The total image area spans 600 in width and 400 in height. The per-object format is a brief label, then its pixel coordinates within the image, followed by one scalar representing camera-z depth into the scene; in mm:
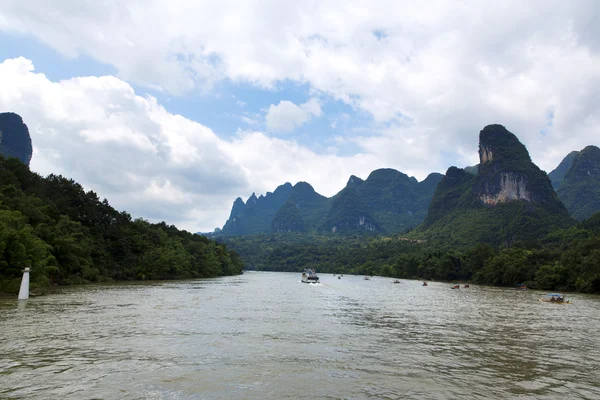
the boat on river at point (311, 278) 95544
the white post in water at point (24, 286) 32250
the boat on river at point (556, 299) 49281
